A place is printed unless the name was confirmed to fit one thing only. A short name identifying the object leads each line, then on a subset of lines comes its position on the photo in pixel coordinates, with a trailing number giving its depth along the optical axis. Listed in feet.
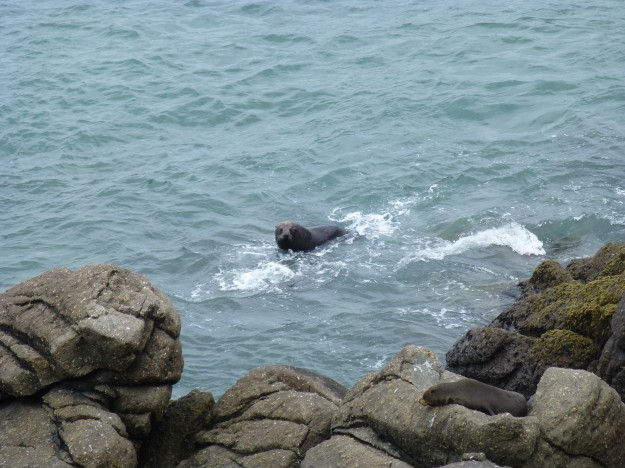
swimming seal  123.85
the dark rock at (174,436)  66.23
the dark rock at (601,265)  79.82
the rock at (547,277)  84.69
